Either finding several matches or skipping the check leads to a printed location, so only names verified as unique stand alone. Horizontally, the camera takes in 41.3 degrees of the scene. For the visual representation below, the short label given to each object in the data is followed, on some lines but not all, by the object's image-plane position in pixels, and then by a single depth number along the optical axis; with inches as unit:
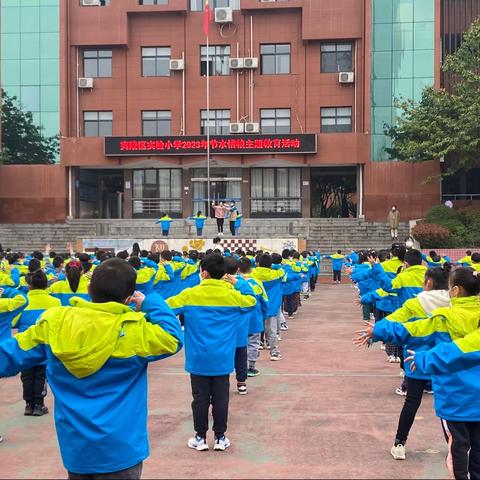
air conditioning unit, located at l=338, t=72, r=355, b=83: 1409.9
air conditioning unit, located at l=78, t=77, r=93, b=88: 1454.2
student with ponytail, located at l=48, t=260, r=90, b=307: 322.7
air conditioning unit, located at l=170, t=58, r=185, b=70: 1443.2
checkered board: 1077.8
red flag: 1366.9
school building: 1380.4
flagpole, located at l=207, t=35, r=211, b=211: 1309.1
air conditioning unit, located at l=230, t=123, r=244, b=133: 1400.1
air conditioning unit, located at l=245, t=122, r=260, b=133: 1396.4
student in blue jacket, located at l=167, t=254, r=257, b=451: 233.1
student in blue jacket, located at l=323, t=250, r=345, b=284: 1027.0
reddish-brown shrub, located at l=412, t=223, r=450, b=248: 1088.2
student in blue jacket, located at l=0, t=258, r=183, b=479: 129.0
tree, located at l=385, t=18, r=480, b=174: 1170.6
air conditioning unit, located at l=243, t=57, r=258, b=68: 1425.9
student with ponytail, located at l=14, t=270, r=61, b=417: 287.0
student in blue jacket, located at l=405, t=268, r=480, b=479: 159.8
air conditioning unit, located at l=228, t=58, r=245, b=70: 1425.9
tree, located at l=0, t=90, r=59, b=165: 1478.8
